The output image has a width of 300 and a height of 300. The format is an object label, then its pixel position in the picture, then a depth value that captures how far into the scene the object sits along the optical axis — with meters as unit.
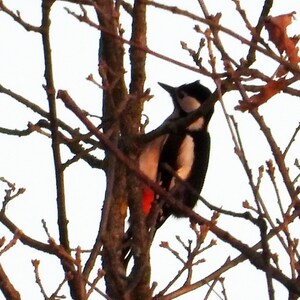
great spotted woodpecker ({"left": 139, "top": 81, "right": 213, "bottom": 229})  12.73
